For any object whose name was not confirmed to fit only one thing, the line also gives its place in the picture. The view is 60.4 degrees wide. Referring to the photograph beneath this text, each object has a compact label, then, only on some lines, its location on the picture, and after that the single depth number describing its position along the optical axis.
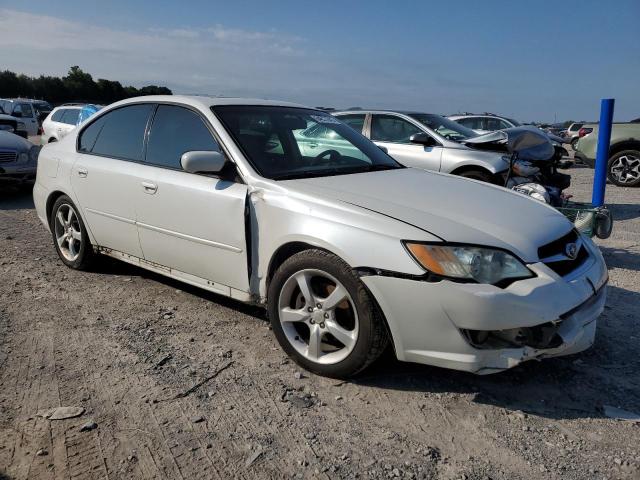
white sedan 2.67
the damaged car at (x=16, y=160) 8.78
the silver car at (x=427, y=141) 7.56
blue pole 6.94
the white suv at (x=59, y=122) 12.95
